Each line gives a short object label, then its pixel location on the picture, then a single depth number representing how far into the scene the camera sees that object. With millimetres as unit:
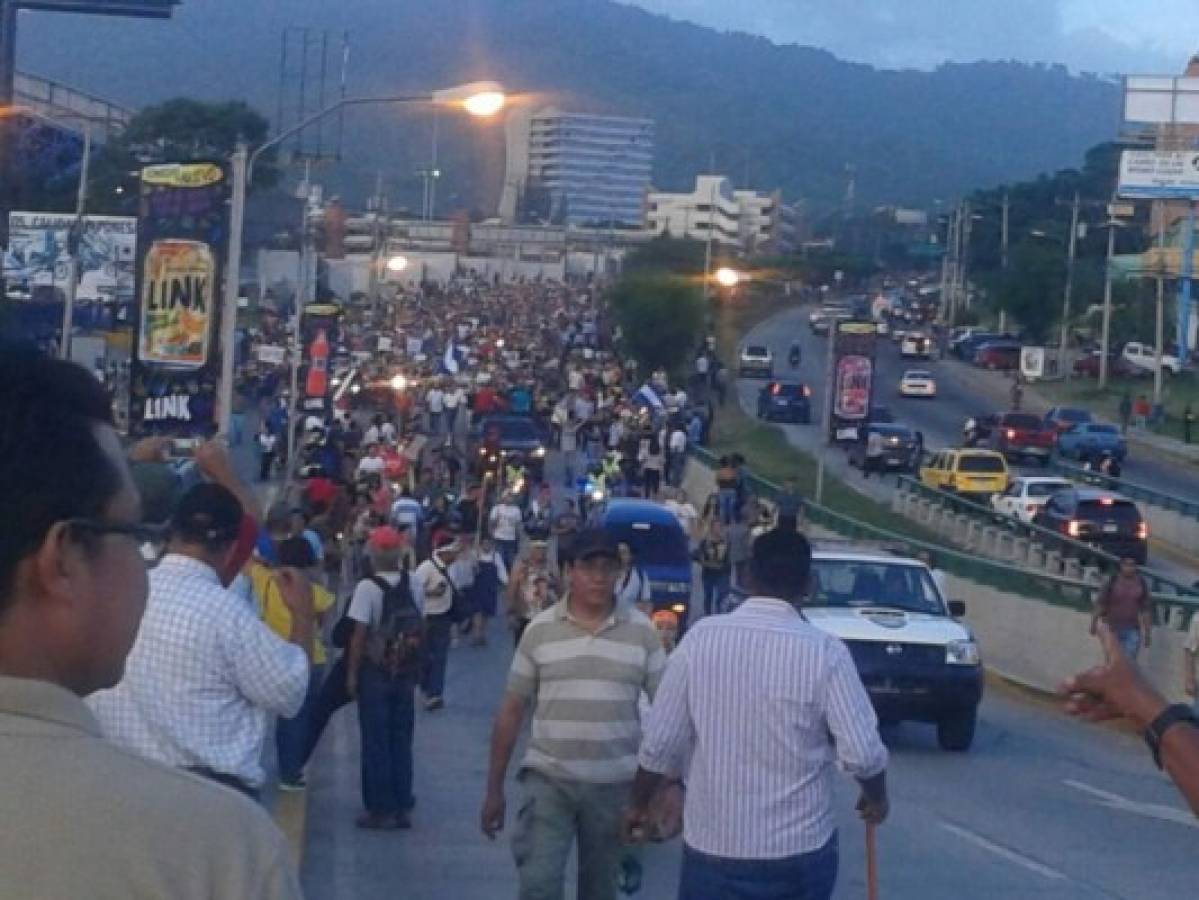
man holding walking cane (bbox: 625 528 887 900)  6887
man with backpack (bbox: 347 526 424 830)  12992
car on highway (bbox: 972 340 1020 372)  99438
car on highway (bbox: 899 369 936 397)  88250
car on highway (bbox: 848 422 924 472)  59250
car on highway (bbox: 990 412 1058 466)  64812
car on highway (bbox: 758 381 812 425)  73875
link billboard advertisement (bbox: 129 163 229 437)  23875
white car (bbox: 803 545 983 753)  18828
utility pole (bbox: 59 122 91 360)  39156
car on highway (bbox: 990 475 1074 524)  46844
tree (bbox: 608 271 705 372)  88438
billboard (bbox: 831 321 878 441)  47594
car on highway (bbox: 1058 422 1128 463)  62750
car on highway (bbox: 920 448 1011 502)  53219
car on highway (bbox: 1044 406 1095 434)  67062
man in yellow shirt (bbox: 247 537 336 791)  10727
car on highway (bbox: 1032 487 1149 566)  41375
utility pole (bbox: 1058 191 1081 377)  96688
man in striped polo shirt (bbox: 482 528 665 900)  8328
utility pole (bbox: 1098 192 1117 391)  85375
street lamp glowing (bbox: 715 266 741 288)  69362
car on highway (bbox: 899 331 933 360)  105688
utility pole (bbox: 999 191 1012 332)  121812
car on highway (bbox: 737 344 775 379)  93812
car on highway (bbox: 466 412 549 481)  43188
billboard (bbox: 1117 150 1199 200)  83875
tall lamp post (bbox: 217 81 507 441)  22766
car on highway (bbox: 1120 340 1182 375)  90500
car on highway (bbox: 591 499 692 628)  25125
